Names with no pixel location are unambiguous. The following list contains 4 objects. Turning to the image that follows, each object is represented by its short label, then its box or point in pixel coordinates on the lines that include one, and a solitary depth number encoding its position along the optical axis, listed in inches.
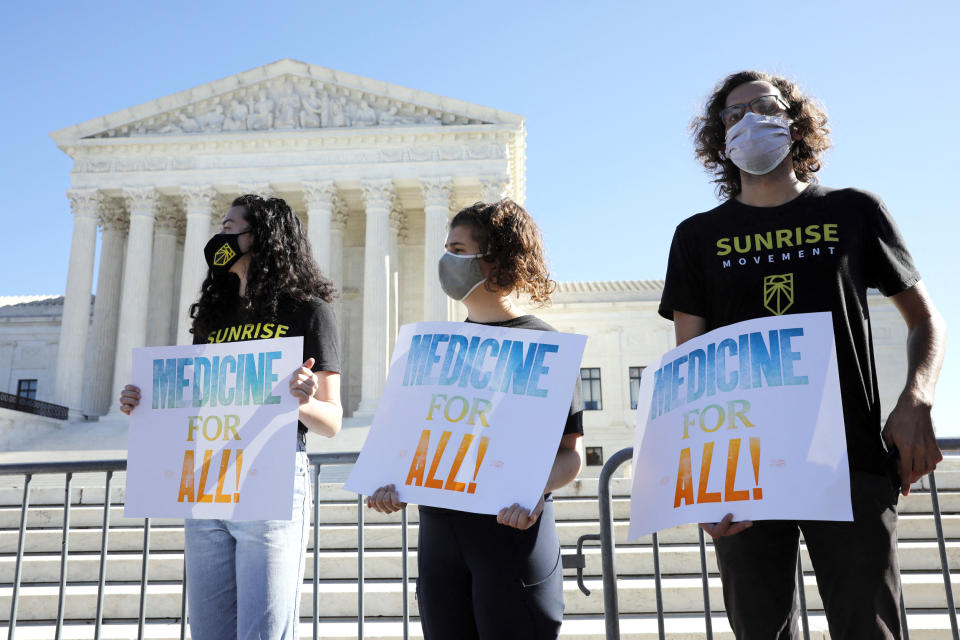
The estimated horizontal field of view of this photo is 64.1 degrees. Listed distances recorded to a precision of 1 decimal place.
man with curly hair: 103.6
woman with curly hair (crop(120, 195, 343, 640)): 128.3
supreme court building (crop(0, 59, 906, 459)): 1280.8
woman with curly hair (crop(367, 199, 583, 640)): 107.7
